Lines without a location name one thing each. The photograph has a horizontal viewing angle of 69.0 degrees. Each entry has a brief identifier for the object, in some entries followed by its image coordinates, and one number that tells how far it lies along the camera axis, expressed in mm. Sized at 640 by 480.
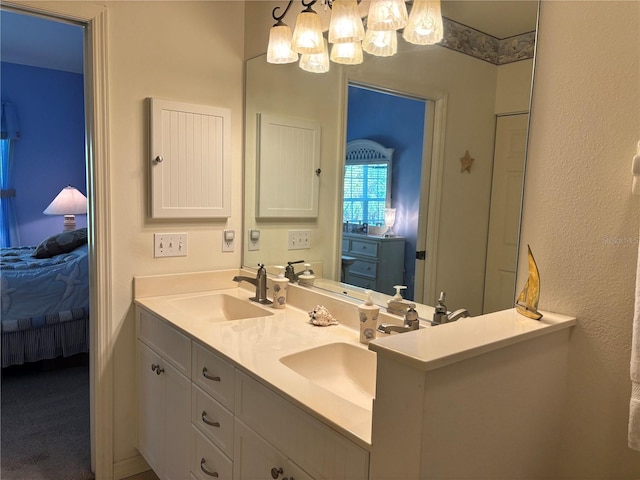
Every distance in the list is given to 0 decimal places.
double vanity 912
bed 3139
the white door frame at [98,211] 1938
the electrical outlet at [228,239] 2396
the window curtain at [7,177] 4871
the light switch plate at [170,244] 2201
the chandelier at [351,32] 1528
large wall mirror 1360
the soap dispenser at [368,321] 1561
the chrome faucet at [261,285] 2143
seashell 1785
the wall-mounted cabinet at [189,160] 2121
